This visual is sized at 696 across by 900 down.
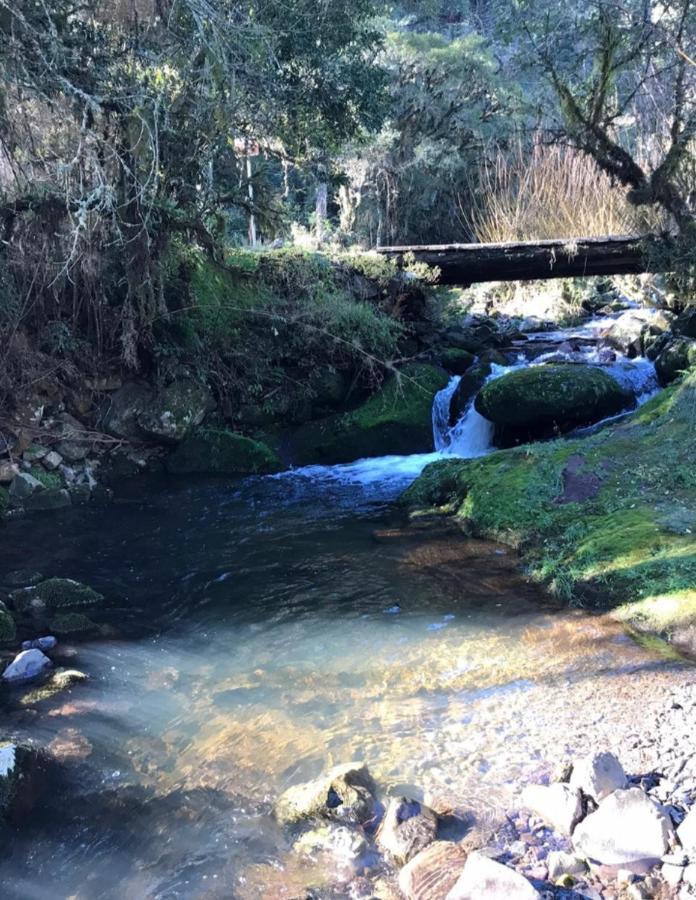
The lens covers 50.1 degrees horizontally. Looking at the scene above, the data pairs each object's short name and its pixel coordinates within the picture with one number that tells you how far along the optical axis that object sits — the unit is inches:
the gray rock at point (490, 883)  105.6
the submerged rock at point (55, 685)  177.6
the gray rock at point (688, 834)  114.6
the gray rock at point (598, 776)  126.4
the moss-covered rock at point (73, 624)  215.0
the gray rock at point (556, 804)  123.1
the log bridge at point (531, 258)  462.3
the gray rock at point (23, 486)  340.8
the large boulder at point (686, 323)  431.8
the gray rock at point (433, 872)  113.4
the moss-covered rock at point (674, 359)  397.4
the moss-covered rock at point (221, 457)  393.1
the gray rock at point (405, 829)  122.0
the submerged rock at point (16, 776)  140.8
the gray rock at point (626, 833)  114.7
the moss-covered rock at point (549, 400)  374.3
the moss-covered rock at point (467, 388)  429.1
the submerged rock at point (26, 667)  186.4
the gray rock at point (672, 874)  110.0
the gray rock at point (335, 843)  123.3
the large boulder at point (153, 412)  396.8
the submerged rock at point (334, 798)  131.0
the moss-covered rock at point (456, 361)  471.5
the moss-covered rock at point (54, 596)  230.2
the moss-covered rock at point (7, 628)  208.8
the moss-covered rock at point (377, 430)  409.4
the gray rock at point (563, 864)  113.7
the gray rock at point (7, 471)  346.0
